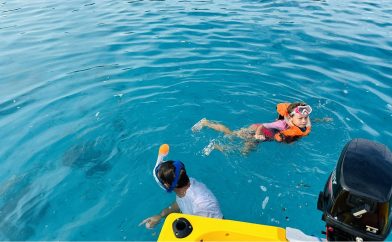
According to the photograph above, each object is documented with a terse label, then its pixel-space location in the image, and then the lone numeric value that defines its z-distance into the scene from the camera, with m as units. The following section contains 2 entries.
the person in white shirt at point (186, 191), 3.66
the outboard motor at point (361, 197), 2.33
